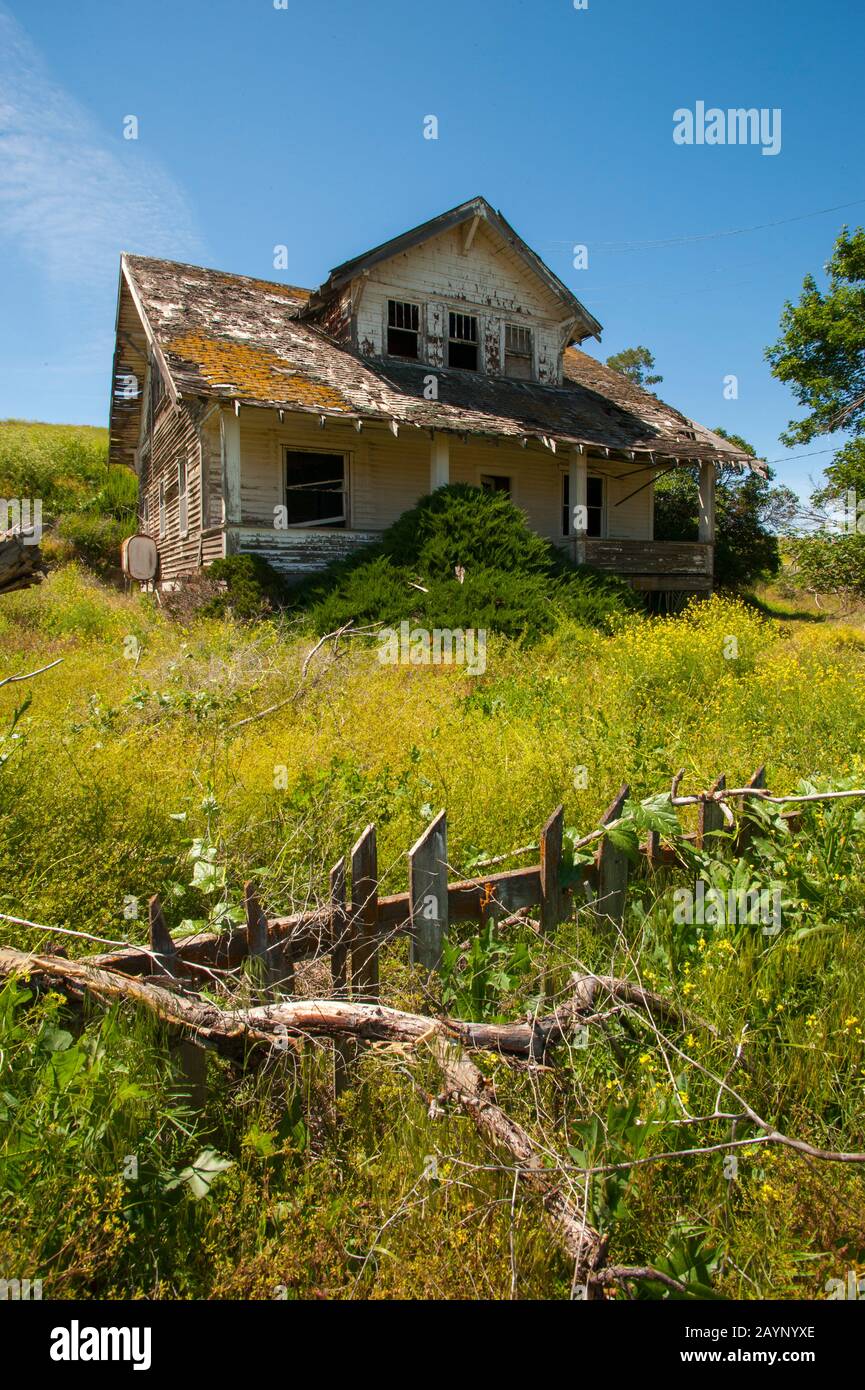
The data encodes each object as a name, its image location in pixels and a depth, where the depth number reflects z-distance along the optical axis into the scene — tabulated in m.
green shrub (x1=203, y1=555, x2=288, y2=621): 11.17
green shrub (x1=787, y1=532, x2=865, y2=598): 18.69
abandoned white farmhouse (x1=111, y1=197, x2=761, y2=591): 12.84
